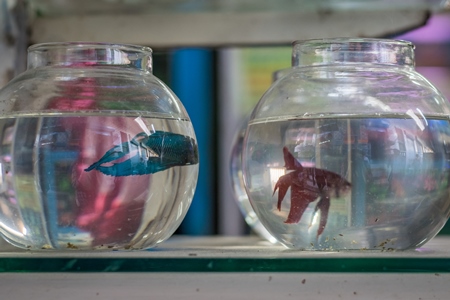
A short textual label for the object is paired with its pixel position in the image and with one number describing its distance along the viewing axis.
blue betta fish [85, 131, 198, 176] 0.49
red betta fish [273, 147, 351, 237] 0.49
